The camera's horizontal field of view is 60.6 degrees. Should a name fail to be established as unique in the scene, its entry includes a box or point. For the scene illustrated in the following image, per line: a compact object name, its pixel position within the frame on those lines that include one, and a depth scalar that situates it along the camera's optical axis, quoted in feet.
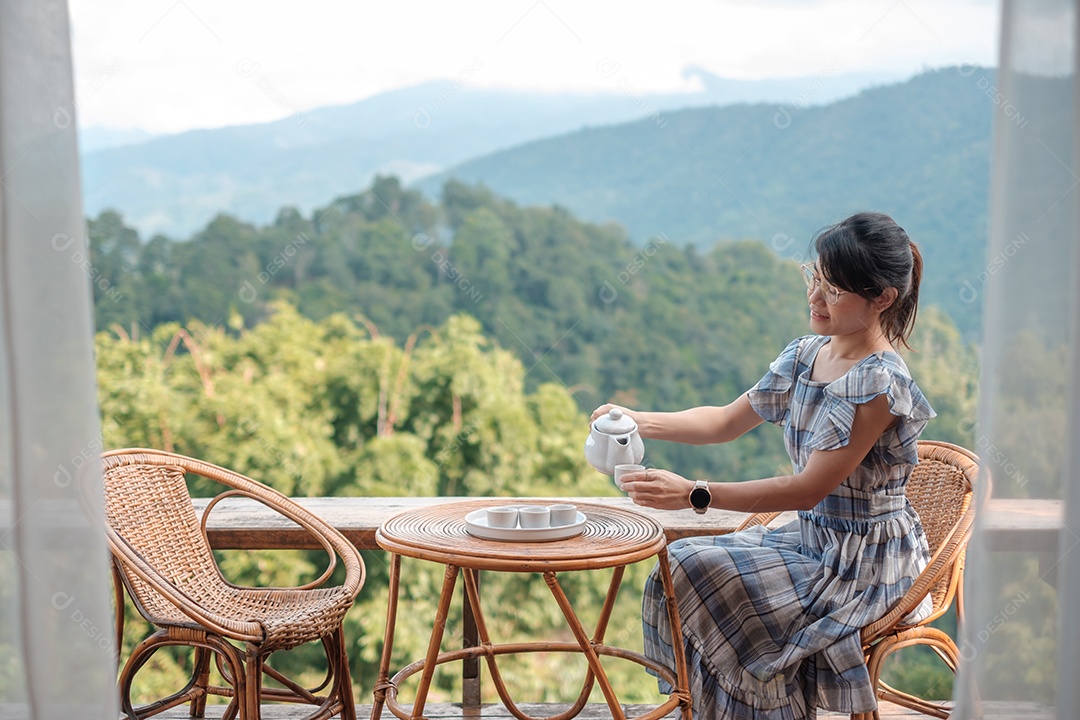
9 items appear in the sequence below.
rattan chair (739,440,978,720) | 6.23
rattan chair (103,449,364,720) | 6.40
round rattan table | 5.89
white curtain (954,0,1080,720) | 4.60
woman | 6.18
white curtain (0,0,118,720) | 4.48
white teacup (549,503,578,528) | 6.66
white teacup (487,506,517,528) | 6.46
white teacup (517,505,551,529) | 6.45
